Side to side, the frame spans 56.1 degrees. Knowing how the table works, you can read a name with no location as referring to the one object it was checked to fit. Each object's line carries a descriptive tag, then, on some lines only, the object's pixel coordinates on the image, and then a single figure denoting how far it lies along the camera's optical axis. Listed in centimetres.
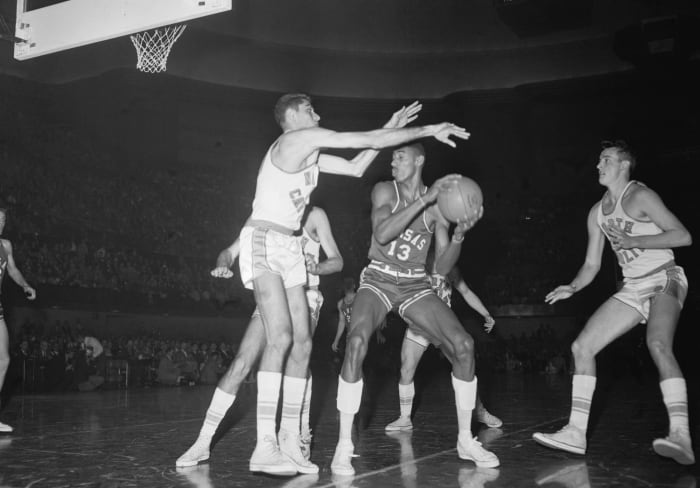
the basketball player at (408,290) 443
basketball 446
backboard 791
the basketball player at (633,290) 463
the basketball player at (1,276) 641
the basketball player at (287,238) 409
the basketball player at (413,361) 637
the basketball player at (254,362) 443
